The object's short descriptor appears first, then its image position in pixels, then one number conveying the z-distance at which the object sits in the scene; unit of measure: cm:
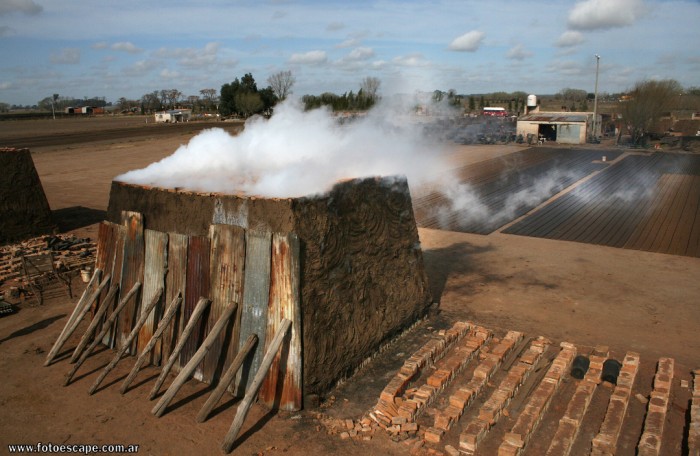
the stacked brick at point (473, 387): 589
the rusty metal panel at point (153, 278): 753
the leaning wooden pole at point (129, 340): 689
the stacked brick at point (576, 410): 548
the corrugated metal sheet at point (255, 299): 656
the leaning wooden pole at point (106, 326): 739
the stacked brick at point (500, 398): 557
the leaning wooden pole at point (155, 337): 683
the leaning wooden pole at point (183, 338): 663
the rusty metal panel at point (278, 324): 636
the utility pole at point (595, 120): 4490
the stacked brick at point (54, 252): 1187
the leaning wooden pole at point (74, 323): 779
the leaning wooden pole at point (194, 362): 630
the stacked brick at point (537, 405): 548
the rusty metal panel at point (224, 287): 678
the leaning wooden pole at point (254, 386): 566
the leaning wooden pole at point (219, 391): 614
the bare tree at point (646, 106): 4228
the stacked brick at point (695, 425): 546
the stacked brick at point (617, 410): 543
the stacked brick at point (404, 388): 607
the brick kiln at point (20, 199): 1390
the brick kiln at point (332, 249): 652
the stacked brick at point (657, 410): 541
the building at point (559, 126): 4216
